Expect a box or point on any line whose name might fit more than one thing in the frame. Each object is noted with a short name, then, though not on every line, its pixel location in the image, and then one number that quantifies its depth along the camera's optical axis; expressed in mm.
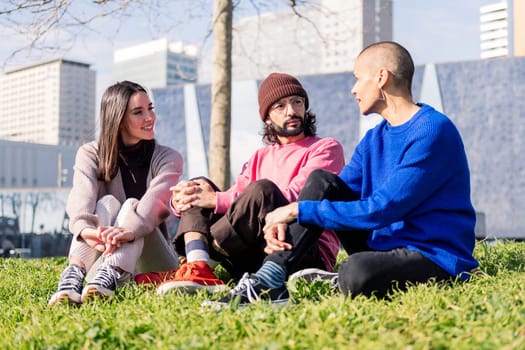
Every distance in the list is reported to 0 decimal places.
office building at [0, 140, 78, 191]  105500
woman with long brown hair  3637
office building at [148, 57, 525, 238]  21422
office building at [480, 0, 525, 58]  39800
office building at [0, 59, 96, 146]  170750
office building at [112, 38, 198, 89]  179625
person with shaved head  2926
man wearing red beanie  3414
